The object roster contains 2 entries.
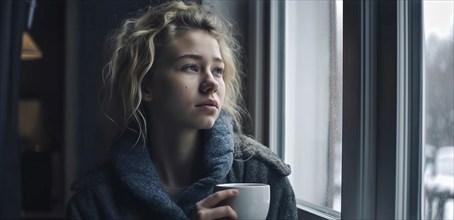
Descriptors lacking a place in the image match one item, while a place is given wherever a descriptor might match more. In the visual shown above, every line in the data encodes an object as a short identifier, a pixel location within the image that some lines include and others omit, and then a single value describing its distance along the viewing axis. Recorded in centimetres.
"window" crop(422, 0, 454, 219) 127
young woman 150
